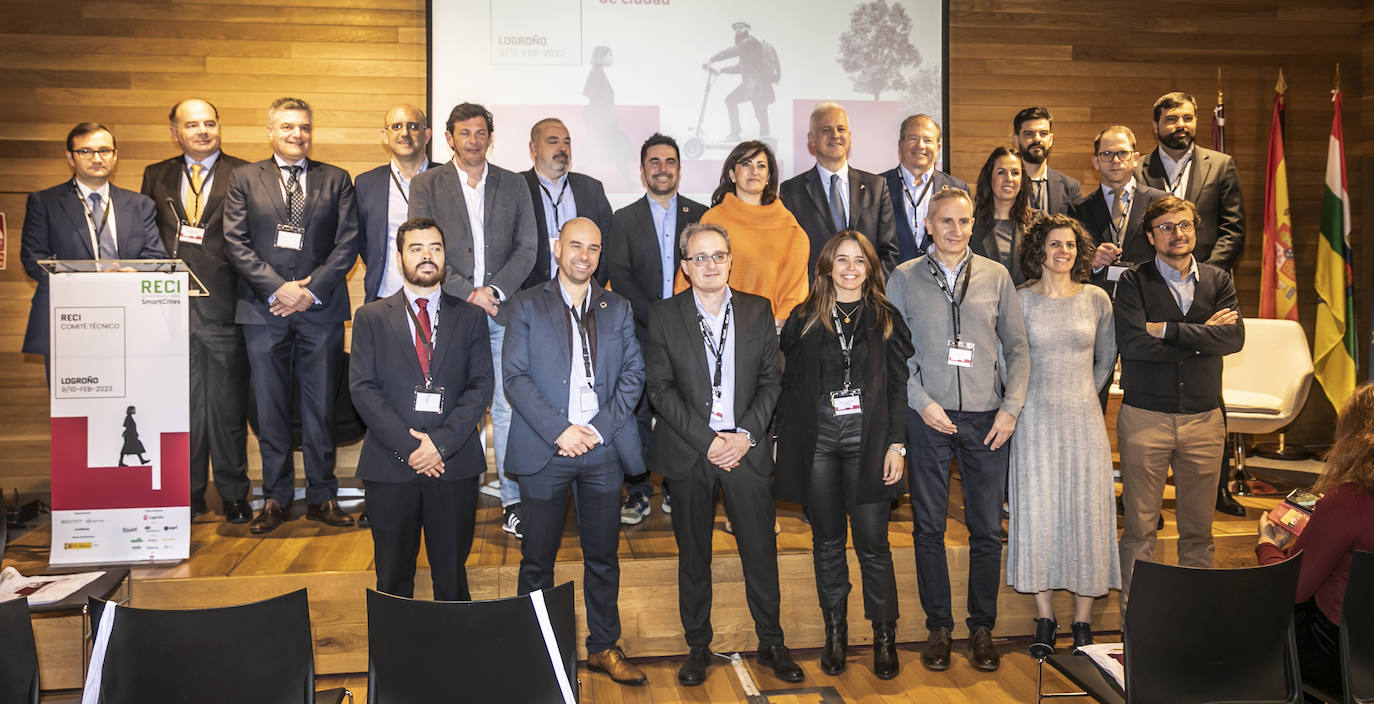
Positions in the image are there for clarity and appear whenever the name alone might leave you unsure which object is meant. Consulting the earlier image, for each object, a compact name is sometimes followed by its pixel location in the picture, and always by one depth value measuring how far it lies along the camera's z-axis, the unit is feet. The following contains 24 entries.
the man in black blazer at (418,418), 9.85
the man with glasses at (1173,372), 11.32
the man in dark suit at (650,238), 13.01
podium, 11.21
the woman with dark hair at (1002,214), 12.57
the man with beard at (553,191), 13.38
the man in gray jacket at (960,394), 10.86
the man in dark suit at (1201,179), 14.07
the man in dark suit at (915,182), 13.56
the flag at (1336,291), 18.69
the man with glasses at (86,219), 13.14
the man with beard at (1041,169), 13.53
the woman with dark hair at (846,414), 10.32
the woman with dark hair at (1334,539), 7.50
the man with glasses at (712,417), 10.18
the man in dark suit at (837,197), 13.14
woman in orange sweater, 12.03
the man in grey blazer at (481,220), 12.45
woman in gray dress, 10.99
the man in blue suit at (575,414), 10.13
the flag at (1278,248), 18.69
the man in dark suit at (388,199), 13.08
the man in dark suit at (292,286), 12.64
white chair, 15.23
